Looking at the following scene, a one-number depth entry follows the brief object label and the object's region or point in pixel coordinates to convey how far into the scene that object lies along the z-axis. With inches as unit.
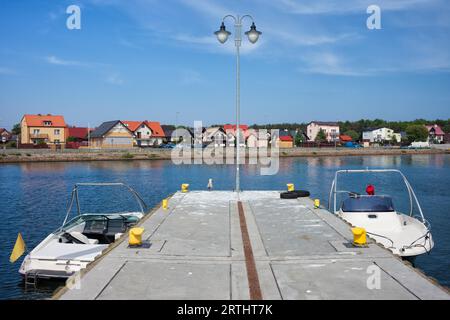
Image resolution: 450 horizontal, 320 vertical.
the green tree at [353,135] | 6865.2
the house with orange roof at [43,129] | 4345.5
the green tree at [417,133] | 6070.4
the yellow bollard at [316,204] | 809.5
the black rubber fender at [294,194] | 946.1
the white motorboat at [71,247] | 588.1
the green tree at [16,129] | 5792.3
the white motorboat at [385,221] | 672.4
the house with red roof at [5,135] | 5722.4
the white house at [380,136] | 6663.4
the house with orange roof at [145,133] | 4800.7
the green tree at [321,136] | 5880.9
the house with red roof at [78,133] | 5018.9
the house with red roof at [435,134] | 6991.6
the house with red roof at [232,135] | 4916.3
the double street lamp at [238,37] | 849.5
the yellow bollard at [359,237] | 502.3
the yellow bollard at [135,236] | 503.8
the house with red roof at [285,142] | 5403.5
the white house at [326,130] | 6279.5
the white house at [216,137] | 4945.9
